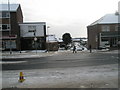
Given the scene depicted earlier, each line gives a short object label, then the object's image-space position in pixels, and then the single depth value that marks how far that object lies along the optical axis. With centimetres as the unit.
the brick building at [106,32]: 3204
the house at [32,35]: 2693
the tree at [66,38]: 5949
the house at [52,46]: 3044
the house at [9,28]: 2559
